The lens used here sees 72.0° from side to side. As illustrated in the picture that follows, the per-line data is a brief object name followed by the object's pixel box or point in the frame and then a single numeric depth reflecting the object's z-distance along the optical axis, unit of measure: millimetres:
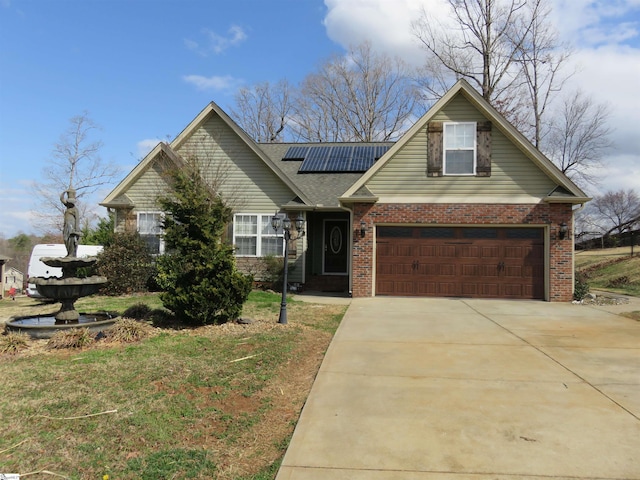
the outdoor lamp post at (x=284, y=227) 9164
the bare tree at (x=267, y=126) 36875
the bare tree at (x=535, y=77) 26844
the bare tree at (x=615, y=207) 45562
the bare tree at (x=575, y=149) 30125
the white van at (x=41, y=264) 13781
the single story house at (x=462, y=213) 13492
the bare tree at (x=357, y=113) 33688
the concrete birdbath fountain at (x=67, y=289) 7482
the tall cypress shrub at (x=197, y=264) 8477
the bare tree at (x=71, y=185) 29094
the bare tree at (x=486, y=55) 25719
